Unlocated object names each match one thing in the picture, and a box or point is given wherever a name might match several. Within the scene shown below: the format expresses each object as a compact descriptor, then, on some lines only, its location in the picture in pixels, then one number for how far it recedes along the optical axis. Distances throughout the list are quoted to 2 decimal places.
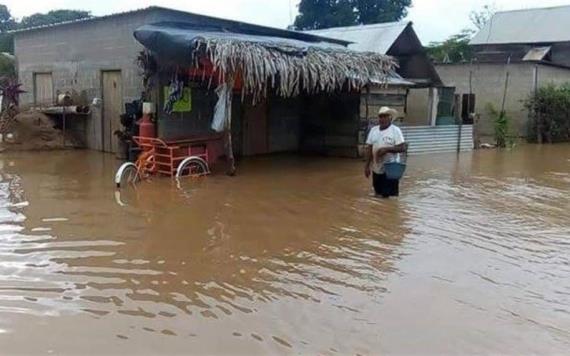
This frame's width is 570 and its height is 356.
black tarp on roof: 10.56
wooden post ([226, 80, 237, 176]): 10.88
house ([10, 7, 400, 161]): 11.36
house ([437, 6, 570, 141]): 21.98
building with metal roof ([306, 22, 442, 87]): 19.75
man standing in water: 8.83
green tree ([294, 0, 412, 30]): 40.97
